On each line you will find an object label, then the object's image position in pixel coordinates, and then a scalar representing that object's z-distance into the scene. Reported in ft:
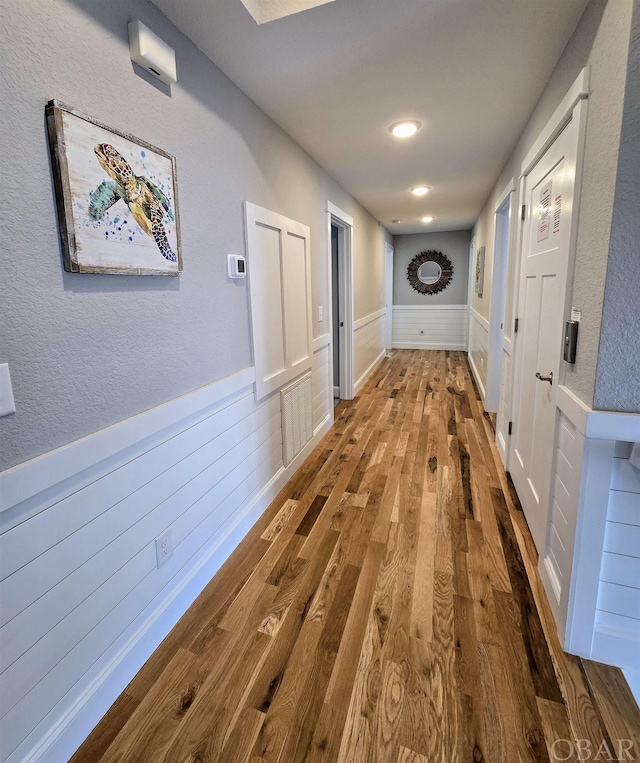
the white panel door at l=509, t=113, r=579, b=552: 5.12
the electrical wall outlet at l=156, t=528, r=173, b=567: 4.81
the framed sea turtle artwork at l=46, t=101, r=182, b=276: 3.40
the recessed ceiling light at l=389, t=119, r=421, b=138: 7.72
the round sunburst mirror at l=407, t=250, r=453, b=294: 24.72
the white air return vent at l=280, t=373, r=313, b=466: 8.54
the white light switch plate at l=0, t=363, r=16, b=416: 2.98
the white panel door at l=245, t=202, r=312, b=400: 6.94
